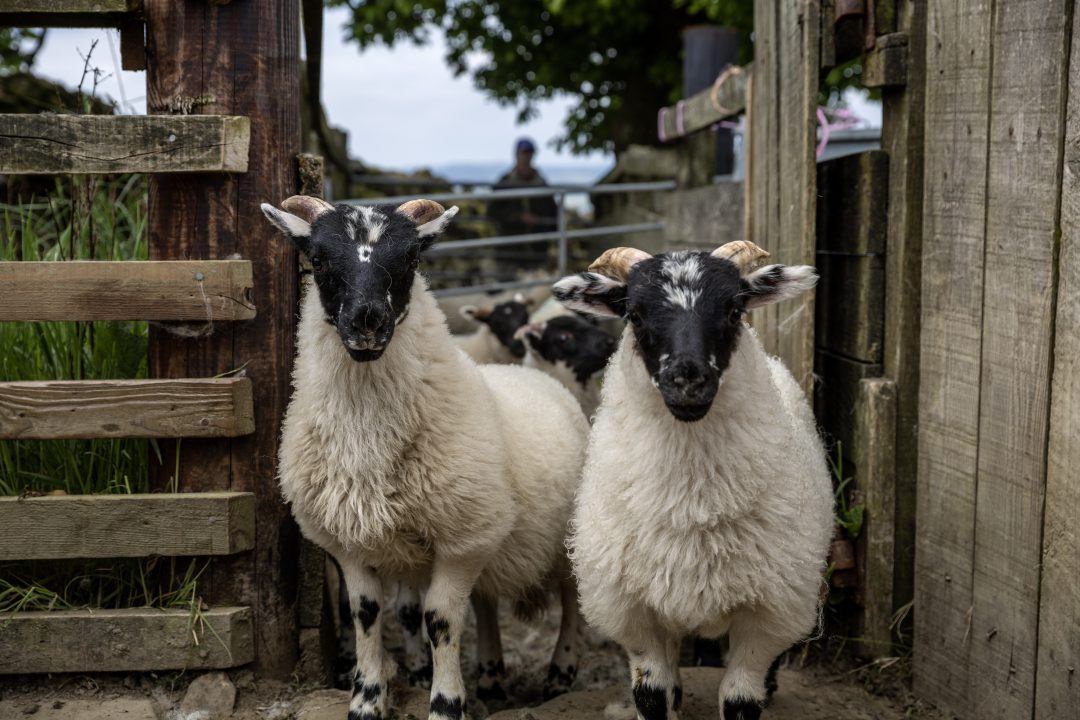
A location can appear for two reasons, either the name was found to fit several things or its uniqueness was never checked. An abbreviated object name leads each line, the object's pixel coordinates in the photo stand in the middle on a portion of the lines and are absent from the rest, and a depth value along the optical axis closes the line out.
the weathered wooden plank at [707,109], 5.60
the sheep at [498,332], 8.78
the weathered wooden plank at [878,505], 4.45
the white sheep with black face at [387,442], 3.93
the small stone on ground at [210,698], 4.16
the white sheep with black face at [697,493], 3.45
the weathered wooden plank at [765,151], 5.07
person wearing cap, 15.03
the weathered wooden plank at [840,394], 4.67
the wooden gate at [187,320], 4.03
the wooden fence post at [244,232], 4.23
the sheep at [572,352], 7.32
